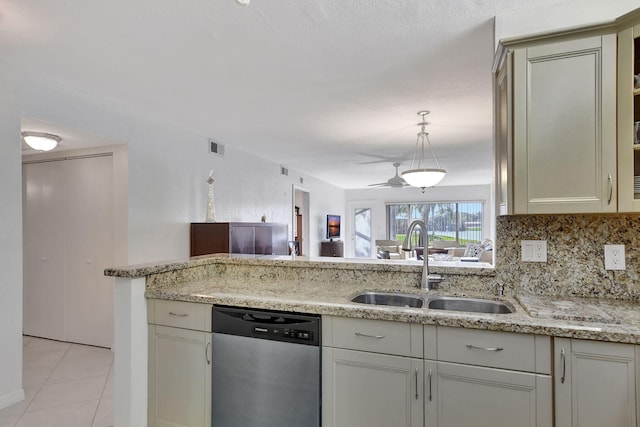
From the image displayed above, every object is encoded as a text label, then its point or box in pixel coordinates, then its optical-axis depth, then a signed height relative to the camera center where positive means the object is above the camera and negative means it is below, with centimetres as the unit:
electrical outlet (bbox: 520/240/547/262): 186 -20
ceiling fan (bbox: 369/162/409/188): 524 +46
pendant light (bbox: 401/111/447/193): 417 +45
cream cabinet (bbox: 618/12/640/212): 147 +40
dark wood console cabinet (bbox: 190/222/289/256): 392 -29
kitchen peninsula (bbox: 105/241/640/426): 133 -45
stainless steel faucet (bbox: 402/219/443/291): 198 -36
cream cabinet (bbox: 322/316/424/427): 151 -72
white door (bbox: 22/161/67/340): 387 -44
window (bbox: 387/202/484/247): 956 -20
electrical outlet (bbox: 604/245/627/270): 173 -22
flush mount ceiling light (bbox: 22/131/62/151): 295 +62
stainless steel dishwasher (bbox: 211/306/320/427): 167 -77
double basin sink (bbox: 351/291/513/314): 183 -49
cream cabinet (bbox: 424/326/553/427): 134 -67
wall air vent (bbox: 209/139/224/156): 451 +85
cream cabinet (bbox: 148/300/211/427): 187 -83
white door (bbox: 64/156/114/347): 360 -38
